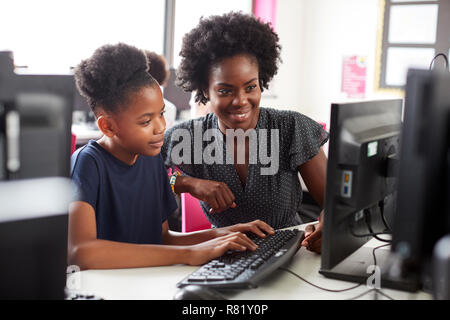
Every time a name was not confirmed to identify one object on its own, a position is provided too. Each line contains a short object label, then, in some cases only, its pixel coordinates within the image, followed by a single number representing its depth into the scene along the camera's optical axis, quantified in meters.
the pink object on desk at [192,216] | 1.74
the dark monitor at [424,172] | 0.65
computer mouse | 0.91
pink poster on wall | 4.42
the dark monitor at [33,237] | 0.66
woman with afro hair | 1.53
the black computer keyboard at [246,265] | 0.98
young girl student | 1.13
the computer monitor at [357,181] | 1.01
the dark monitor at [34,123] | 0.64
